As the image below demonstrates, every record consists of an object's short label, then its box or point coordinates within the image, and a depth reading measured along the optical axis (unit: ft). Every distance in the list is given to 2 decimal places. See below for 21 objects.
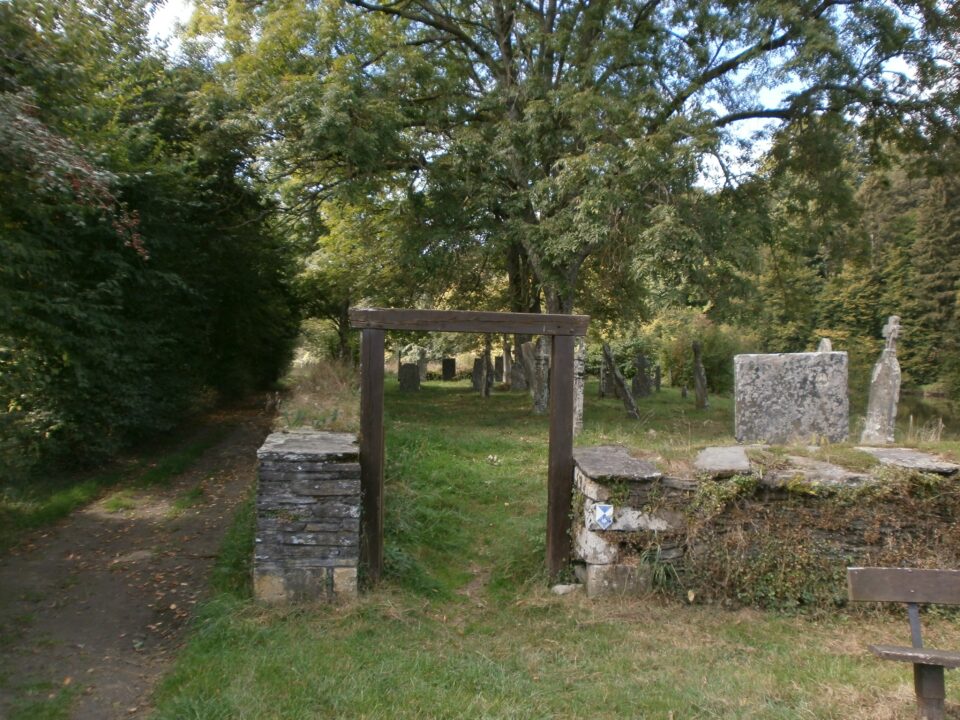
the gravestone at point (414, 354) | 86.32
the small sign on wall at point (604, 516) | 19.67
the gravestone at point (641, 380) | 75.05
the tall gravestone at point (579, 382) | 44.93
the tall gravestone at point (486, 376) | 68.82
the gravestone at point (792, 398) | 30.53
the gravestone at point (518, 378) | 82.55
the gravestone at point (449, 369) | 101.71
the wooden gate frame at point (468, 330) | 20.54
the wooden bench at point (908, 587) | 13.09
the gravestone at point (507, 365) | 85.10
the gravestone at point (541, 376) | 55.52
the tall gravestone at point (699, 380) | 62.34
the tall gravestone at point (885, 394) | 32.14
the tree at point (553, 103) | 40.75
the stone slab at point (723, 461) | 19.86
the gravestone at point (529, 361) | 58.08
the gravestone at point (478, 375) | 75.51
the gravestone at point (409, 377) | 76.84
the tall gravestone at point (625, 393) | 53.42
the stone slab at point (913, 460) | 19.70
